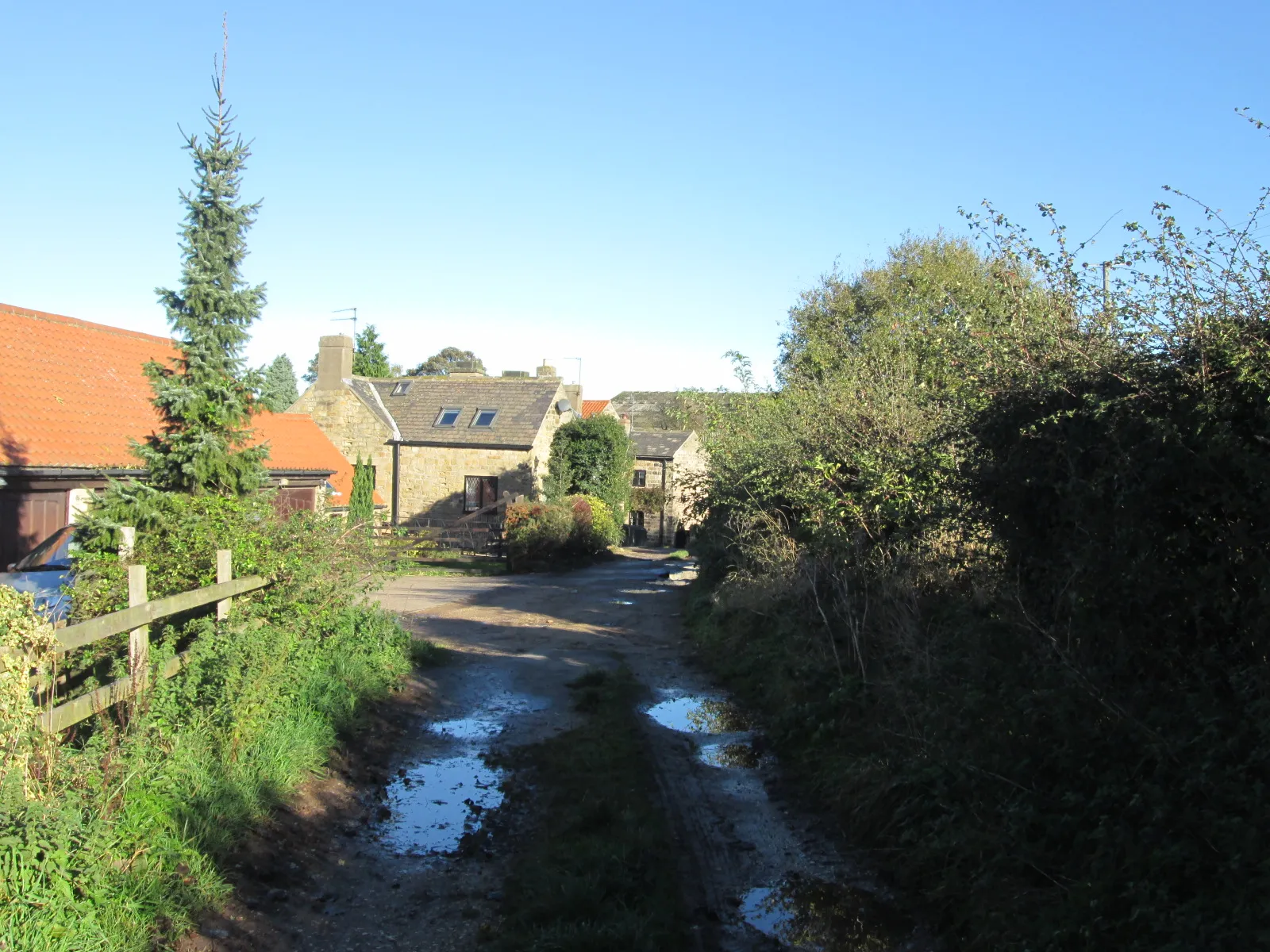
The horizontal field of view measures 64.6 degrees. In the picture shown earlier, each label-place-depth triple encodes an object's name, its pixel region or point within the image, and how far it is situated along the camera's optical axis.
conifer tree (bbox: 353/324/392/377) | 74.56
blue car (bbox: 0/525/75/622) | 9.42
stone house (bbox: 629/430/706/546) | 48.84
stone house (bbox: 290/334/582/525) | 39.53
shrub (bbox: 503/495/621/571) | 31.66
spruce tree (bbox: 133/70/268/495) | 9.96
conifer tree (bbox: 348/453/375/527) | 31.67
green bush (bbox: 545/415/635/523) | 38.47
